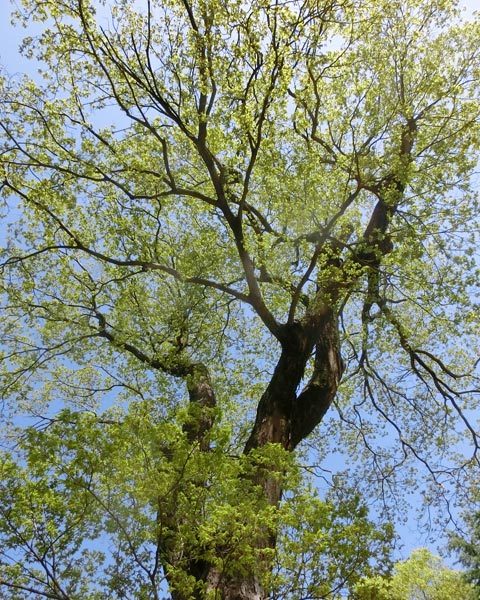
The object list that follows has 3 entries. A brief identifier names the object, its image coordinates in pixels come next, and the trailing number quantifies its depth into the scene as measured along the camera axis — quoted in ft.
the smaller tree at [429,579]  32.90
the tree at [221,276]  14.26
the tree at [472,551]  38.58
